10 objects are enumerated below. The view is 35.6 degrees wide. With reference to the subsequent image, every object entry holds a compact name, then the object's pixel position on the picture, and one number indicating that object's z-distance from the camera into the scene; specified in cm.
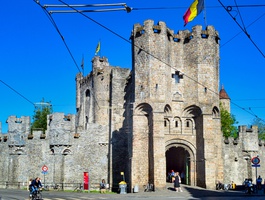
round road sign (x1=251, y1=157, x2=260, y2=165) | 2578
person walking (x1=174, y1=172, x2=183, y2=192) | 3058
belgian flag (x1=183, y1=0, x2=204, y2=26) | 2125
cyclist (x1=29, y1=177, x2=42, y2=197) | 2333
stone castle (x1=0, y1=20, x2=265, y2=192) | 3331
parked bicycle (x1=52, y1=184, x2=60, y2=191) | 3675
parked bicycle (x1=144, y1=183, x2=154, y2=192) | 3170
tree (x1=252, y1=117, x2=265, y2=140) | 6546
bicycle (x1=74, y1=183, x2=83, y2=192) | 3527
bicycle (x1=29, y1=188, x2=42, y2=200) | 2318
